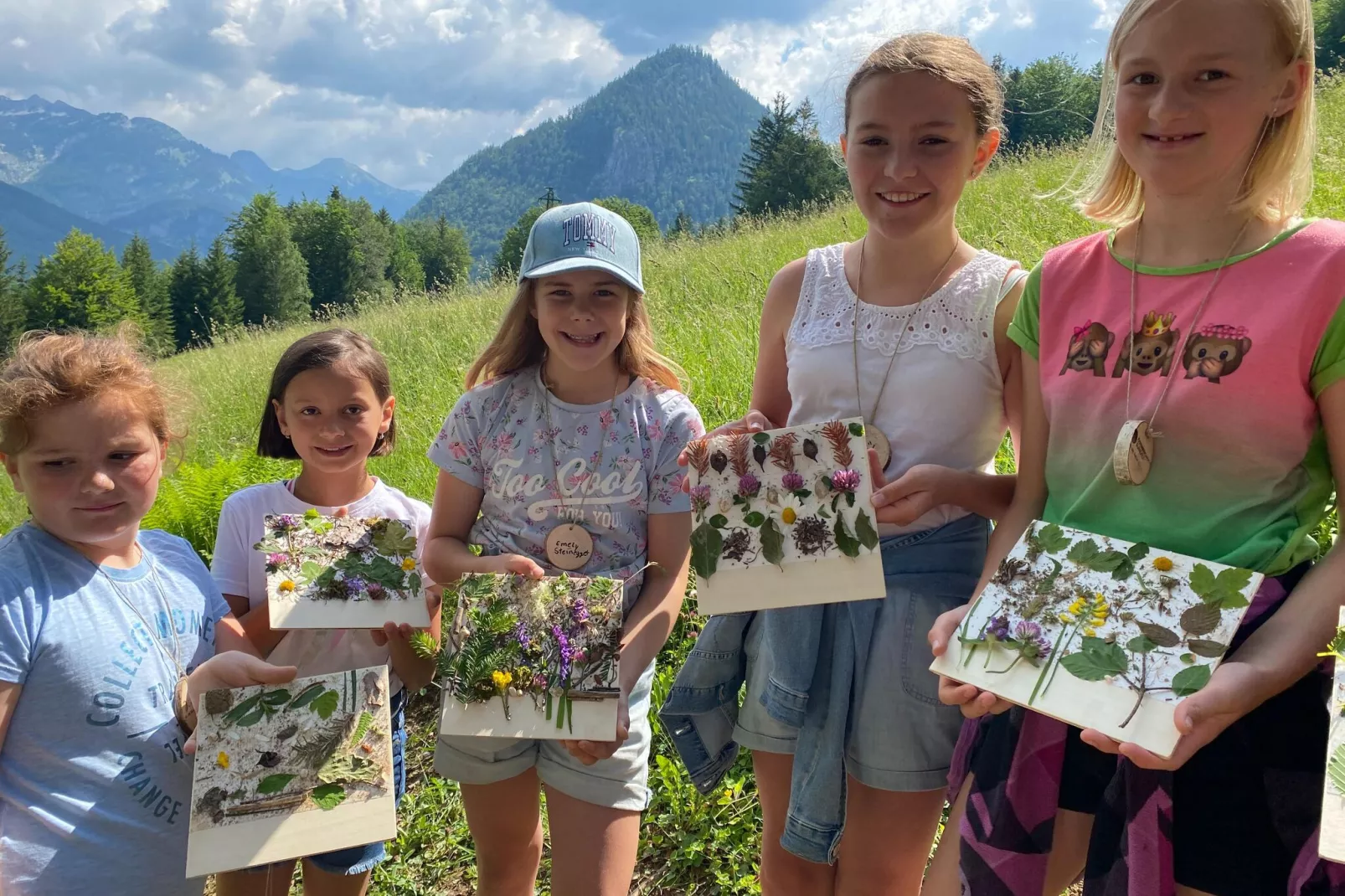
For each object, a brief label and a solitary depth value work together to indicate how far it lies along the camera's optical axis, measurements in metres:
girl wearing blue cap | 2.09
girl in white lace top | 1.68
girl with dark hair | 2.24
